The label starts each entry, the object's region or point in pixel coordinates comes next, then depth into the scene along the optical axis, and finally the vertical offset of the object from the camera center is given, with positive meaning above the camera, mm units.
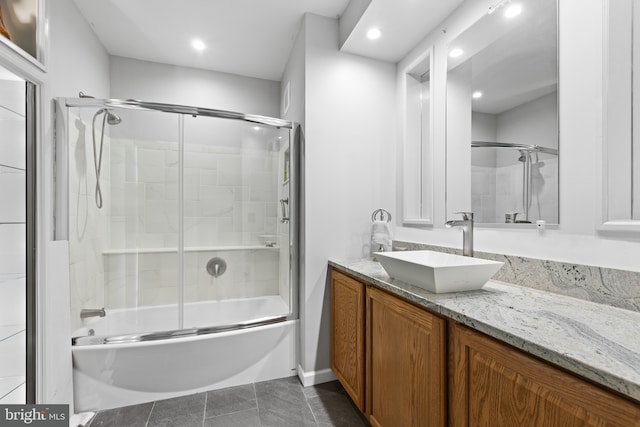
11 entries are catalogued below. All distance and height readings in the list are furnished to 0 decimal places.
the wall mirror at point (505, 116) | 1216 +490
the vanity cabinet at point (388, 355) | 985 -639
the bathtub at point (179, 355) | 1663 -922
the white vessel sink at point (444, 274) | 1065 -251
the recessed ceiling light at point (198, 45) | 2344 +1440
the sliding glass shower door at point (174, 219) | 1738 -43
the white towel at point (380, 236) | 2012 -171
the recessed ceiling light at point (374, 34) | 1840 +1201
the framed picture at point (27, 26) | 1310 +910
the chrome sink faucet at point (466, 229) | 1492 -91
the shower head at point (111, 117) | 1757 +617
